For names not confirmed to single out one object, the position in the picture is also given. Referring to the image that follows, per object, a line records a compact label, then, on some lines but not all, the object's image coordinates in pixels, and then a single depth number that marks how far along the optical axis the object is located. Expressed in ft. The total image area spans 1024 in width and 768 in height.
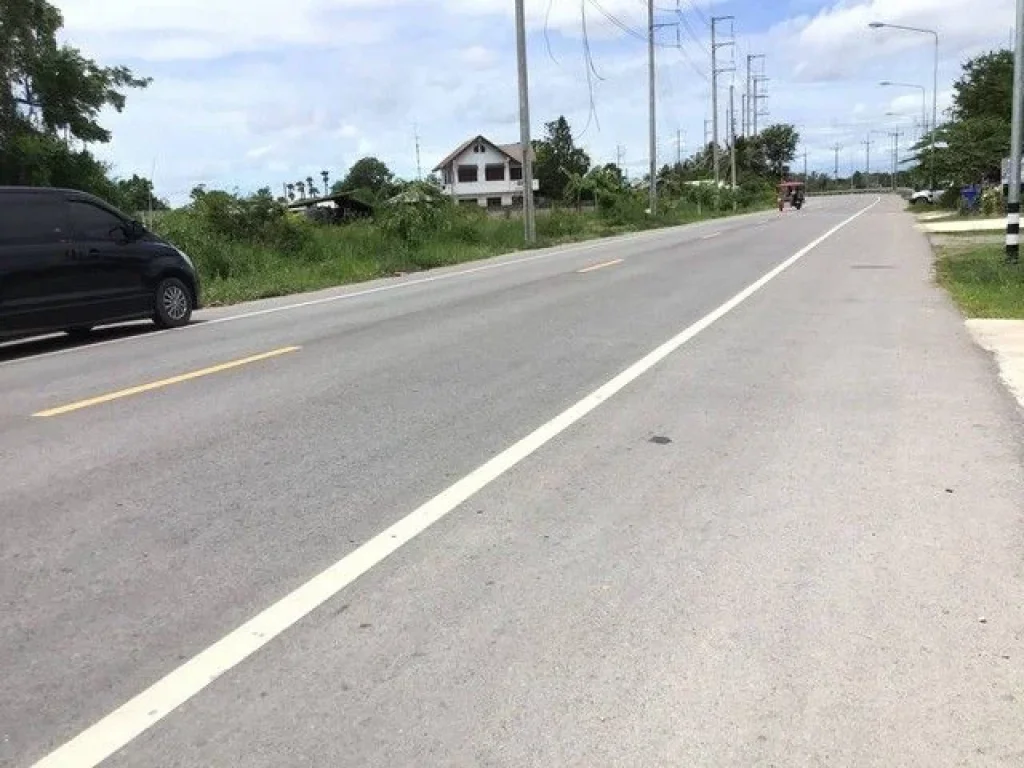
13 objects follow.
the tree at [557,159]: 334.22
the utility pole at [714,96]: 245.86
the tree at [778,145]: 425.28
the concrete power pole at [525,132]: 105.29
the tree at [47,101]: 117.60
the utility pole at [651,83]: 168.55
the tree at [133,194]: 128.40
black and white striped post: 55.98
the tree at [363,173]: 334.75
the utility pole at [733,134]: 282.38
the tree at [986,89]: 168.14
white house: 323.16
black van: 37.45
